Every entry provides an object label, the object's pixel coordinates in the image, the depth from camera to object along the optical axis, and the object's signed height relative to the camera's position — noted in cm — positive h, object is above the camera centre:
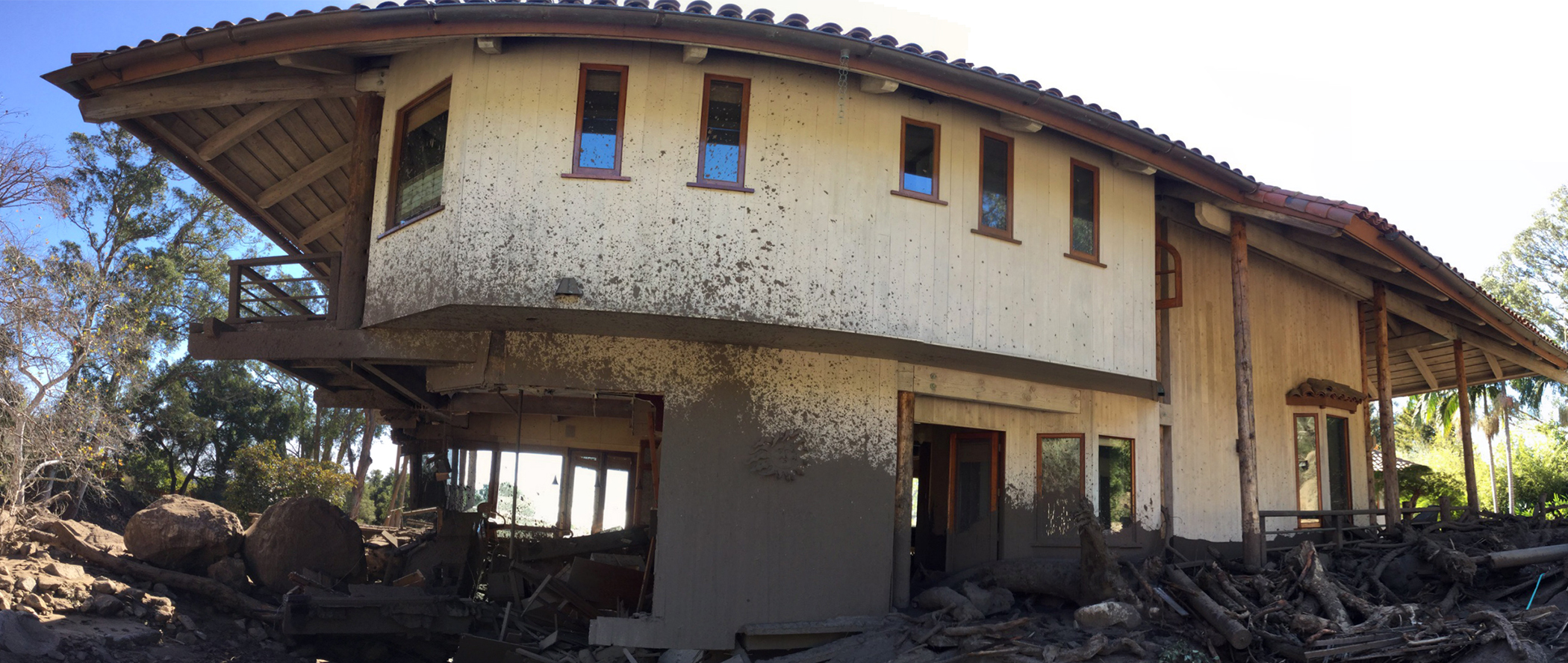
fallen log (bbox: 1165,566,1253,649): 988 -104
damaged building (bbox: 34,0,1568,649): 1018 +231
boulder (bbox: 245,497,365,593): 1434 -101
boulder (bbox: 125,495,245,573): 1378 -92
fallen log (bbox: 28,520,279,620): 1338 -150
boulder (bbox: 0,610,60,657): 1010 -172
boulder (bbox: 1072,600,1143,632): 1014 -109
